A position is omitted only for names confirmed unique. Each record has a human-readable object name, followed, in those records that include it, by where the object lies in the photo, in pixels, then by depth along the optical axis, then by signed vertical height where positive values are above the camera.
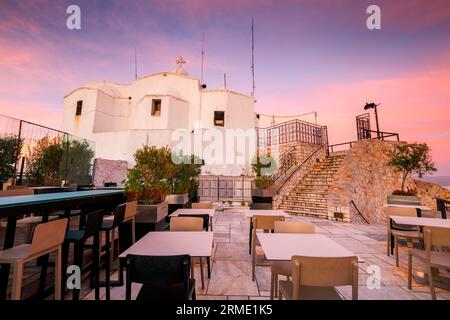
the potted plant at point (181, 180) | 5.69 -0.14
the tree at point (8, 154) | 7.53 +0.81
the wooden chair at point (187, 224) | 2.84 -0.69
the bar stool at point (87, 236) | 2.13 -0.75
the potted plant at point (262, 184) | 7.66 -0.27
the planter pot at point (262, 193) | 7.63 -0.61
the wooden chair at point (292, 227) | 2.69 -0.69
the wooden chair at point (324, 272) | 1.43 -0.69
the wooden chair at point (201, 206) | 4.58 -0.68
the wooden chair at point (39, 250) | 1.58 -0.68
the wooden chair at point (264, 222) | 3.26 -0.75
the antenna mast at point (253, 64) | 16.26 +9.99
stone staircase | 8.61 -0.65
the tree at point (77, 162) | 10.32 +0.80
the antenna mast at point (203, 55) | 20.39 +12.81
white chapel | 16.73 +5.88
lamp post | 11.51 +4.47
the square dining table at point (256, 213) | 3.82 -0.72
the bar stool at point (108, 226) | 2.21 -0.75
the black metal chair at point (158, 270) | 1.36 -0.66
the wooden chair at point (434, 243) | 2.32 -0.76
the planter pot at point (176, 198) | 5.65 -0.62
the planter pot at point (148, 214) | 3.41 -0.66
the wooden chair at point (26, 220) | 2.99 -0.74
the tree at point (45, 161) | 8.55 +0.65
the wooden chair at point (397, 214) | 3.68 -0.83
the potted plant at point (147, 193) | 3.43 -0.32
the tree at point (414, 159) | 7.37 +0.77
